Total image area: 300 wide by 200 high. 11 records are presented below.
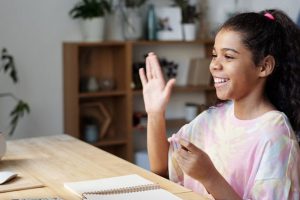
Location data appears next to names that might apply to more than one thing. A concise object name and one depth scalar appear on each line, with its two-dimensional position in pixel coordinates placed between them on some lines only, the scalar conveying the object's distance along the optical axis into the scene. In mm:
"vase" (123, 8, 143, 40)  3971
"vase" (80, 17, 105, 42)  3789
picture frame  4121
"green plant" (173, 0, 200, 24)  4163
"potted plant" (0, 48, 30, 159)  3598
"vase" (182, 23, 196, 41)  4152
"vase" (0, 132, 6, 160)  1826
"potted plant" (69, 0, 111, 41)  3785
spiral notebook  1375
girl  1574
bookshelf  3824
